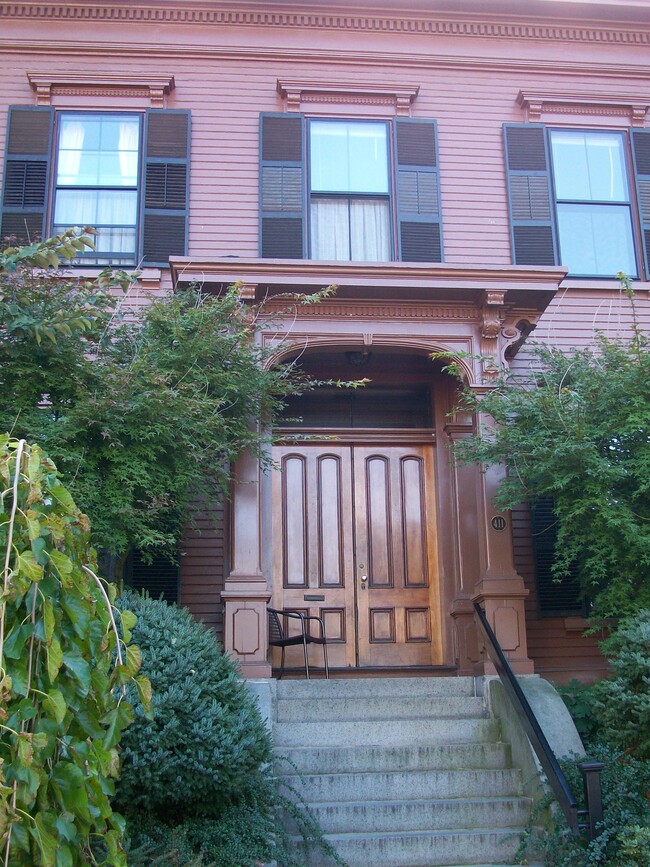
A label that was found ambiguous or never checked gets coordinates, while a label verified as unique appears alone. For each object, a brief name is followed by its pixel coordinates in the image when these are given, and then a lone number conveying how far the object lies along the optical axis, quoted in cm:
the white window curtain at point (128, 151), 1130
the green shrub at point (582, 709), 848
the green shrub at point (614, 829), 597
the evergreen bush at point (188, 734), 589
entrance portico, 895
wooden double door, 1016
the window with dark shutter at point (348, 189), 1112
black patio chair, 941
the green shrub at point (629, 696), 681
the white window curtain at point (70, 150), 1128
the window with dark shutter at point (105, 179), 1098
